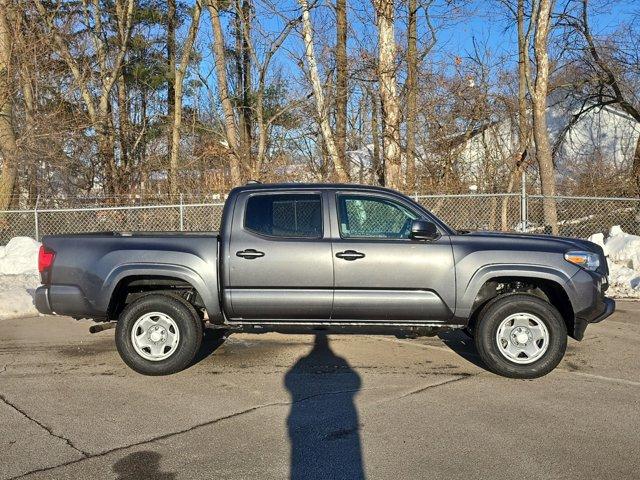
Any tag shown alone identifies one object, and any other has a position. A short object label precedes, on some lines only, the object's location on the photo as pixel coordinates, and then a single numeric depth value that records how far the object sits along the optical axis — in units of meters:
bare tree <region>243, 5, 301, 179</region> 17.47
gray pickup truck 5.47
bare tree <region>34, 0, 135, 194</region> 19.32
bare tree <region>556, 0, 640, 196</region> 19.89
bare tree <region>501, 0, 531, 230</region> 17.47
